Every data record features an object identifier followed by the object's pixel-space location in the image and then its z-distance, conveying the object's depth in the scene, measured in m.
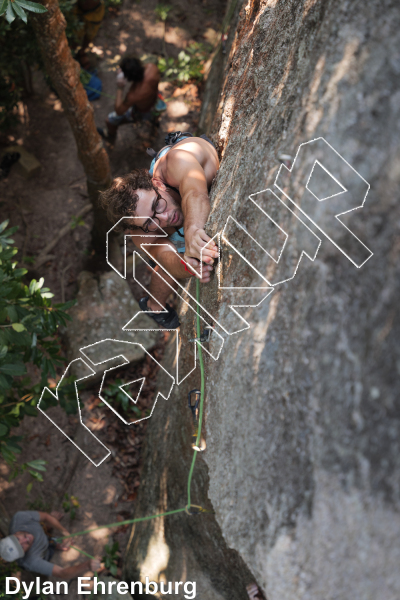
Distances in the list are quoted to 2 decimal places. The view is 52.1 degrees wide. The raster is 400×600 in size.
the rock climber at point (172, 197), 2.34
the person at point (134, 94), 5.94
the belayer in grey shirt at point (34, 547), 4.21
